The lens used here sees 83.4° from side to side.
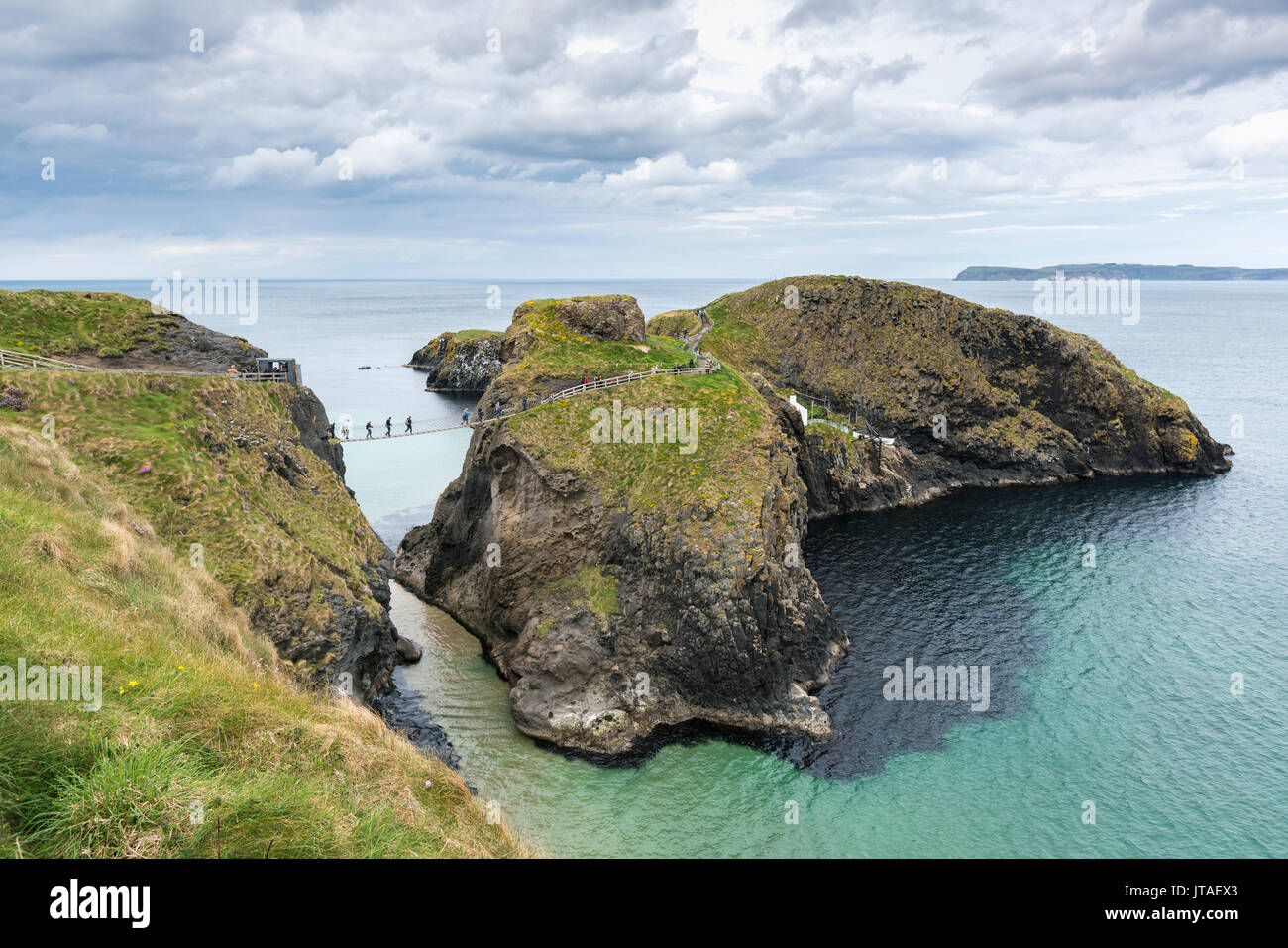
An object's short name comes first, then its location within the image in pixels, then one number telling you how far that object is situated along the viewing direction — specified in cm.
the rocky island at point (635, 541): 4200
